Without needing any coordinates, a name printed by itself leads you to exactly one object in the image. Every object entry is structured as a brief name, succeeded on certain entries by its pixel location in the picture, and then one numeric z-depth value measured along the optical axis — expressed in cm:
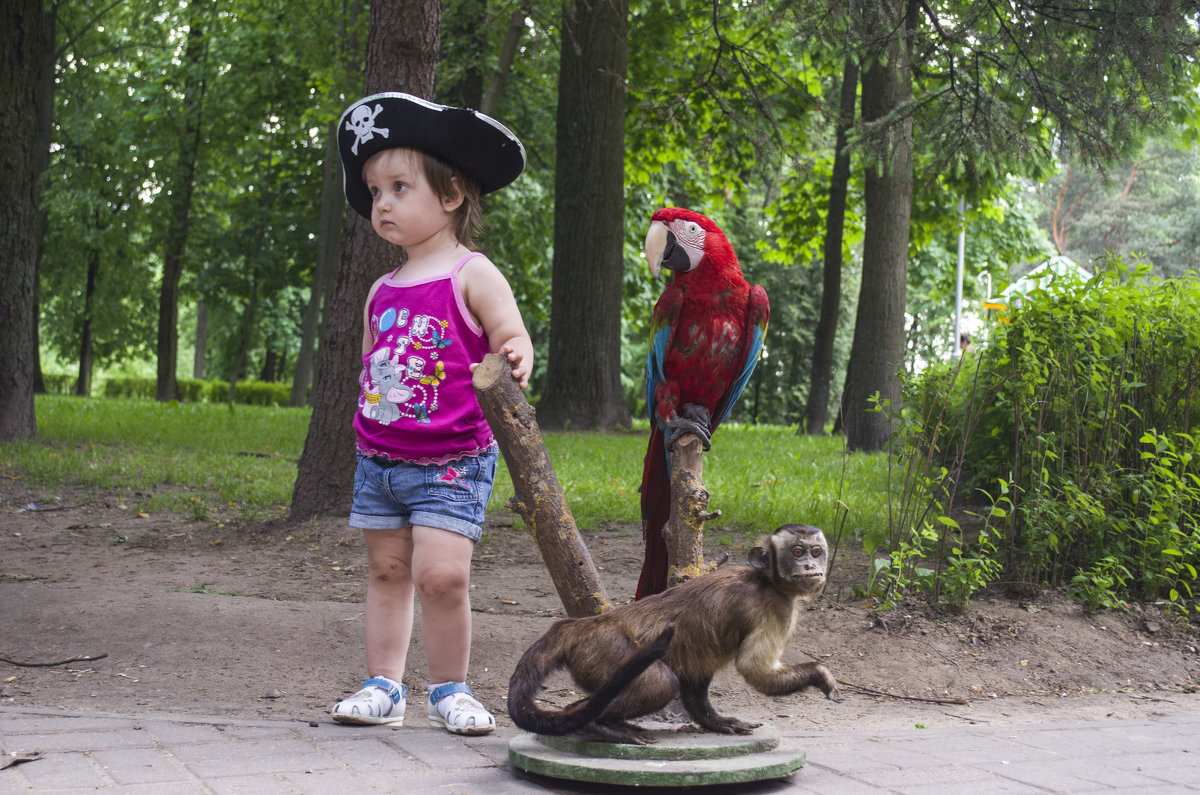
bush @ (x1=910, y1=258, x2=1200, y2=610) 525
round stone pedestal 272
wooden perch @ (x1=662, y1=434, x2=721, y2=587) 352
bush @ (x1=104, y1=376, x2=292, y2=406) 3269
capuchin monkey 289
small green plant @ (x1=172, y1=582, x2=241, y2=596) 520
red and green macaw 405
